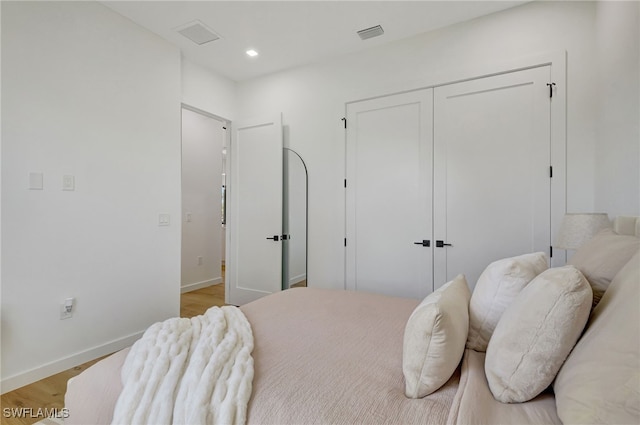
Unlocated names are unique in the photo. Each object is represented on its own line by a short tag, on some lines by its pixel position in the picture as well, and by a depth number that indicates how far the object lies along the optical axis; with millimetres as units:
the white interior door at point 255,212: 3549
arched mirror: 3475
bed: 666
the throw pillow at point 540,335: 791
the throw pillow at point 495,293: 1085
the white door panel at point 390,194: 2828
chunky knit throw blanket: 901
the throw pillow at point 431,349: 931
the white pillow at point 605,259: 985
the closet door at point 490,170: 2402
